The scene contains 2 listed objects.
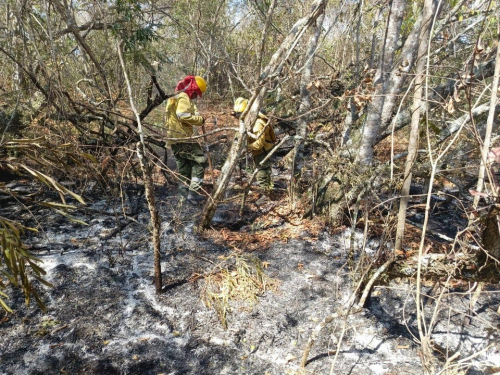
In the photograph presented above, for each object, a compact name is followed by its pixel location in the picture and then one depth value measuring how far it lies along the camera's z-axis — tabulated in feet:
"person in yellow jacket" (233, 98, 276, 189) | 17.94
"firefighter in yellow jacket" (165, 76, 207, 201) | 15.78
